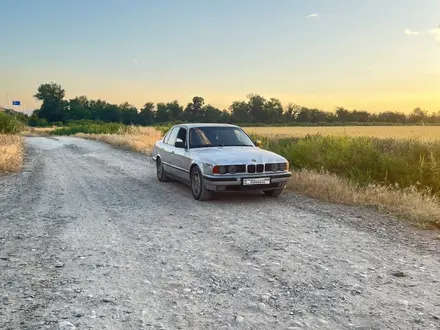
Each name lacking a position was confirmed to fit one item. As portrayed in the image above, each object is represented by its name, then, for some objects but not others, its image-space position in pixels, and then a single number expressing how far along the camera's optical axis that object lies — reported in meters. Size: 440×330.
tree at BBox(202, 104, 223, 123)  75.94
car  8.06
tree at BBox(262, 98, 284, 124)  73.25
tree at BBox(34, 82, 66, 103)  107.56
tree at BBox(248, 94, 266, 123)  74.90
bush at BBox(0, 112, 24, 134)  28.29
